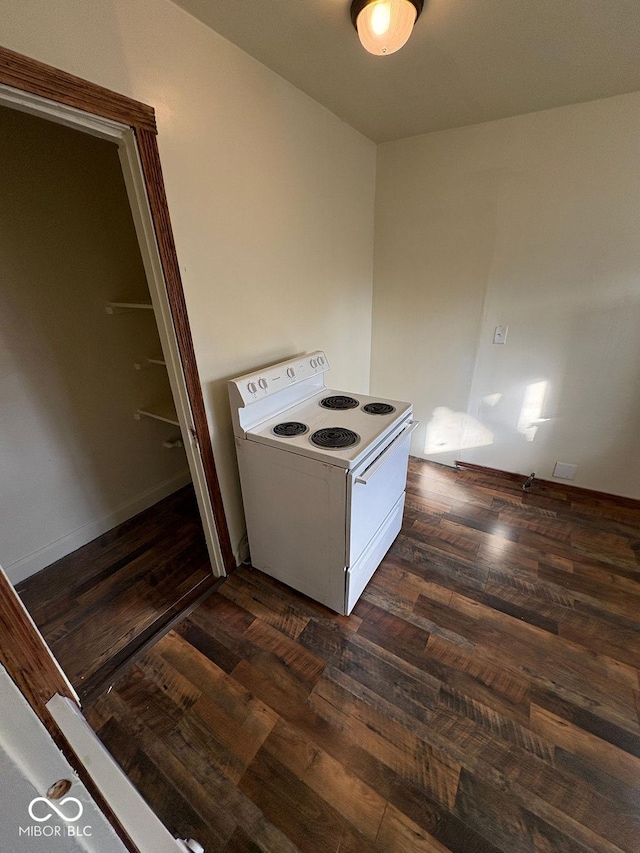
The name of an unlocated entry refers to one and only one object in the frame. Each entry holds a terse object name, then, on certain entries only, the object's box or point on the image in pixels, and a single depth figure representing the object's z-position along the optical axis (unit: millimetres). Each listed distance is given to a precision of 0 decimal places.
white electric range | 1405
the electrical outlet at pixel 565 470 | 2459
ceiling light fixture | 1090
